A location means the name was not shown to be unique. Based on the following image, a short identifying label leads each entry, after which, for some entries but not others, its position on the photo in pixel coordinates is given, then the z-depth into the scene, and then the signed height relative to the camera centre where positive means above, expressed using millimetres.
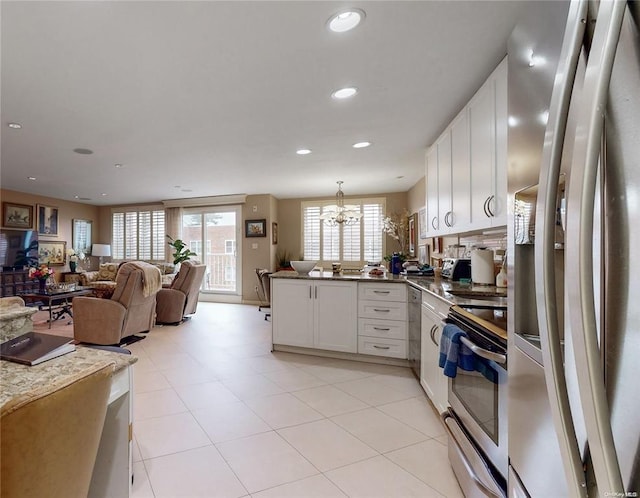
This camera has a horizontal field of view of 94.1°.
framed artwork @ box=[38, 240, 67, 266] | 6492 -55
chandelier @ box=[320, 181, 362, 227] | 4941 +608
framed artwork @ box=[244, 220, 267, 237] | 6715 +508
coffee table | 4461 -702
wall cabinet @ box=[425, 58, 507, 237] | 1806 +637
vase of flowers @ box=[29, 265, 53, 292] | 4527 -370
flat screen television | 5707 +47
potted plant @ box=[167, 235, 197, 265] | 6781 -60
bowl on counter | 3605 -202
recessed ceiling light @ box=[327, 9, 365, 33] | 1509 +1205
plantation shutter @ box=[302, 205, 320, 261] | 6996 +434
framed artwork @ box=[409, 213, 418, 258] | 5664 +334
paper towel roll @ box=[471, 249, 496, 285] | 2371 -125
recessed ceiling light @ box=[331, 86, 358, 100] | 2242 +1216
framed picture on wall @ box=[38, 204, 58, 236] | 6469 +680
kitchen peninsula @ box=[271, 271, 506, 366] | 3020 -692
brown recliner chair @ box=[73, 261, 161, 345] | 3602 -709
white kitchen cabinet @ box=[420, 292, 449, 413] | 2004 -777
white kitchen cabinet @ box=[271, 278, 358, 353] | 3176 -701
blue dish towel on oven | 1343 -486
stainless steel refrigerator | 423 +0
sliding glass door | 7039 +224
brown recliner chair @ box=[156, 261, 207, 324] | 4777 -721
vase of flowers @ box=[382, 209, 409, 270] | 6088 +467
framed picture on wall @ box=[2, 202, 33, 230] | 5809 +707
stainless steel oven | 1090 -690
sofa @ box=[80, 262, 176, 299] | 6339 -507
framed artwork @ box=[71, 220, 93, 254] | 7328 +379
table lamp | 7653 +12
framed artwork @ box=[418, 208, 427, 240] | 5012 +493
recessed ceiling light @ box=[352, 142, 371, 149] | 3443 +1242
